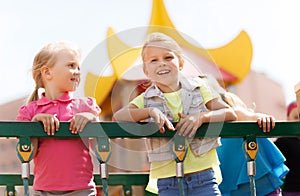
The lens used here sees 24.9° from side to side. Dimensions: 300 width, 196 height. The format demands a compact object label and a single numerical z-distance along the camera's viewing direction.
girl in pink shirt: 3.58
